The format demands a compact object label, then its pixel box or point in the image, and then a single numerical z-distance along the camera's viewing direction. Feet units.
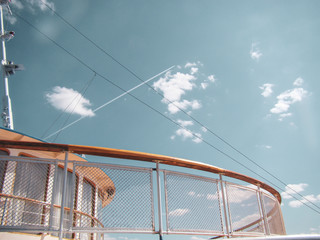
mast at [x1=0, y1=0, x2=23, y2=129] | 31.27
